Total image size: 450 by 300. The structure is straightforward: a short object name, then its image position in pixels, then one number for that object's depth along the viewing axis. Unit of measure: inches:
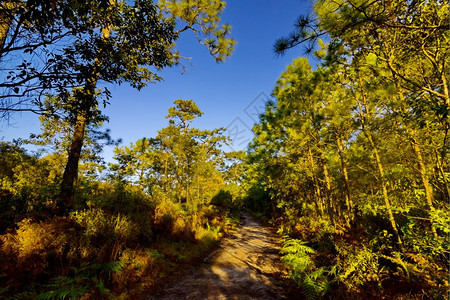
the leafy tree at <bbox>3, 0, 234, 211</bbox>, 128.6
